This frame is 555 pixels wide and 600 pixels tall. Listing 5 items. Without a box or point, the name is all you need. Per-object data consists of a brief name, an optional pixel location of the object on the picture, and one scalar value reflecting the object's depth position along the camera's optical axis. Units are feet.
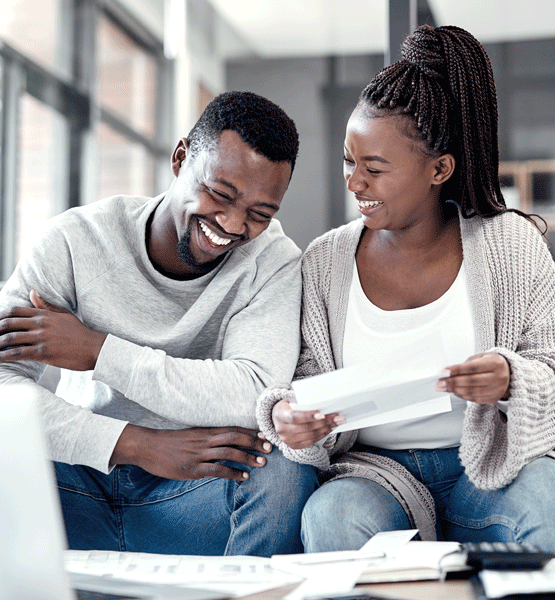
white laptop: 1.95
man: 3.86
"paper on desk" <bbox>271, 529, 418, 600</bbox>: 2.43
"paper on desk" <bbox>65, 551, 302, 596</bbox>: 2.57
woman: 3.66
